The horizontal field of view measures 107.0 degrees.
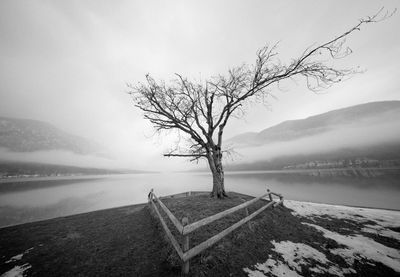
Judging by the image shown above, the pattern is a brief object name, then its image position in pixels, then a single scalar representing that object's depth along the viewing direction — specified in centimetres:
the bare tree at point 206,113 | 980
